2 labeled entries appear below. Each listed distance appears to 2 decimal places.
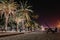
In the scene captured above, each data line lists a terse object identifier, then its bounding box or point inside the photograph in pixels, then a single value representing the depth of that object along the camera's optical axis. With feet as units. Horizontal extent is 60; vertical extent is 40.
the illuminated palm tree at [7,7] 61.71
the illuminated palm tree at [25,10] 77.98
